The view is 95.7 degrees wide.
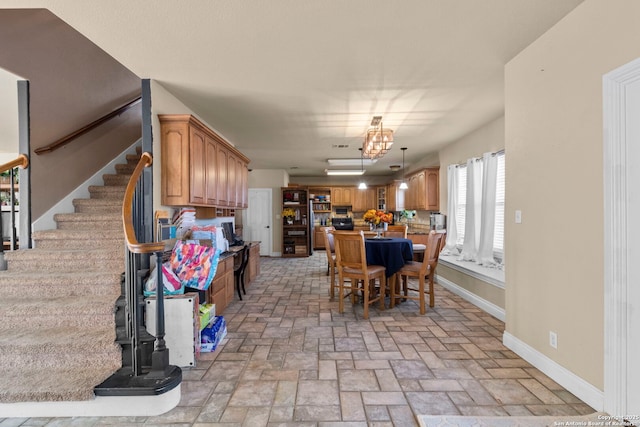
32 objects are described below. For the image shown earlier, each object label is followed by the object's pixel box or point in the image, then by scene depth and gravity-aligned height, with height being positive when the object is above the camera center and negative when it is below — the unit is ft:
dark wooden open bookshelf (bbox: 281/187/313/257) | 27.68 -1.14
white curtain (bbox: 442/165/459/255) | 17.15 +0.20
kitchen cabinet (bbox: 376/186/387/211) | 31.07 +1.62
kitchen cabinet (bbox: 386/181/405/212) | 25.70 +1.46
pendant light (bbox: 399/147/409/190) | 20.34 +1.96
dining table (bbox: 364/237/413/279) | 12.35 -1.75
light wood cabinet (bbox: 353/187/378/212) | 32.35 +1.65
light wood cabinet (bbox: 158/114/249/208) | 10.25 +1.95
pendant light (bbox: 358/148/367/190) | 22.01 +3.87
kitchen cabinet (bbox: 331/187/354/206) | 32.17 +1.88
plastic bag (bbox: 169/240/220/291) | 8.11 -1.43
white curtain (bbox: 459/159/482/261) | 14.60 +0.17
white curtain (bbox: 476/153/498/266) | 13.12 +0.19
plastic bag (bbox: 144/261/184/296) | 8.00 -1.96
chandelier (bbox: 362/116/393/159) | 12.67 +3.21
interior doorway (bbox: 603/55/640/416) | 5.31 -0.48
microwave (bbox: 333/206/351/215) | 33.35 +0.33
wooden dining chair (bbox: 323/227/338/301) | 13.96 -1.93
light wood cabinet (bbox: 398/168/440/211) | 19.44 +1.58
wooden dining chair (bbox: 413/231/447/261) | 12.59 -1.77
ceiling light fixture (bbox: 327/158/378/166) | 22.08 +3.95
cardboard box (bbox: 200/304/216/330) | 8.60 -3.10
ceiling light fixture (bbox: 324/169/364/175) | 26.30 +3.84
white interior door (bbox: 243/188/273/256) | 27.61 -0.17
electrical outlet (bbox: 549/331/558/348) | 6.97 -3.10
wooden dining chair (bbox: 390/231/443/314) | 11.81 -2.39
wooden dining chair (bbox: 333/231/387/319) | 11.39 -2.14
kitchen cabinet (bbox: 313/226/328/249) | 31.58 -2.85
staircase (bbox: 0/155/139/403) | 6.35 -2.72
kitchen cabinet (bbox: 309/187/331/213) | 32.30 +1.56
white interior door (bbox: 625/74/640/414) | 5.27 -0.60
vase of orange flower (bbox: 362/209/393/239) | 15.21 -0.24
